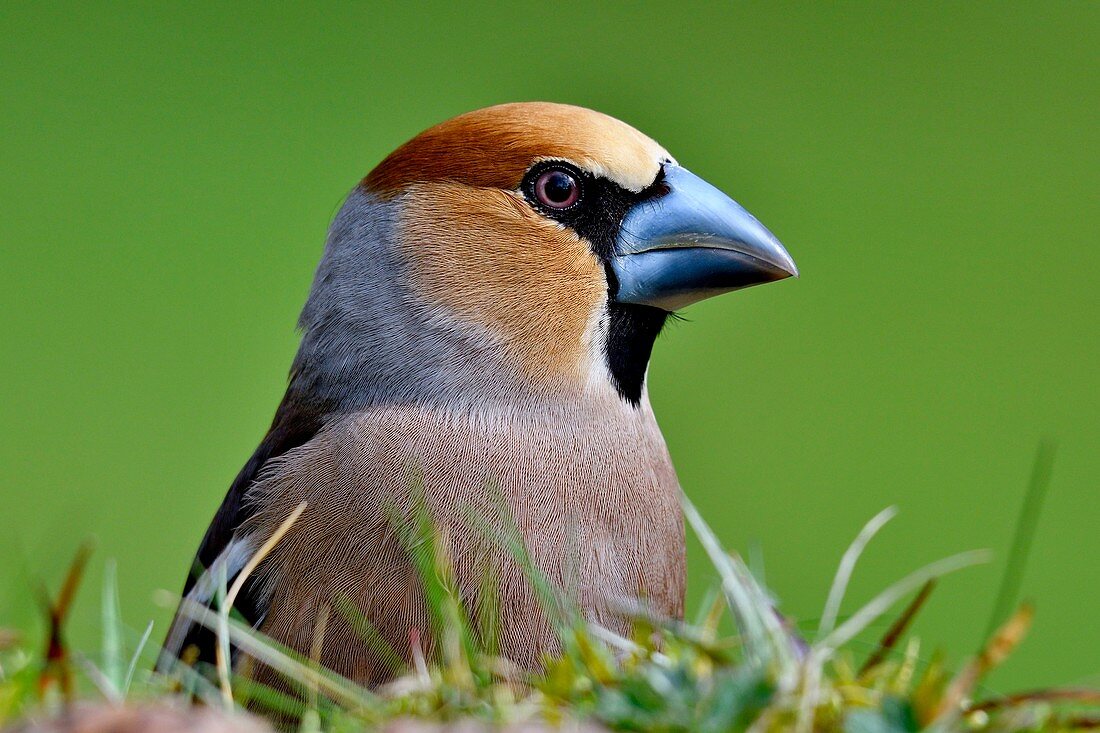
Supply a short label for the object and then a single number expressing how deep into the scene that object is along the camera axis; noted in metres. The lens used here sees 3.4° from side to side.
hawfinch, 1.98
